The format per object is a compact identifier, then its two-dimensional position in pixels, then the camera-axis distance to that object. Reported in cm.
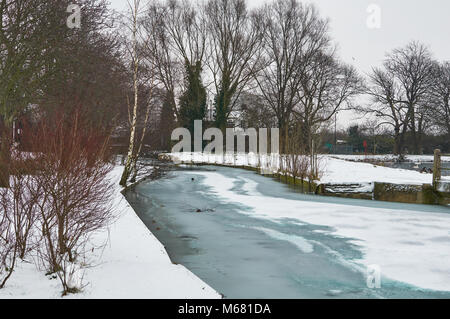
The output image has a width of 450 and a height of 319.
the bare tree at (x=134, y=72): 1856
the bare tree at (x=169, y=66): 4528
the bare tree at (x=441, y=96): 4706
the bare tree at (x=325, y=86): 4347
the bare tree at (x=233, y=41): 4469
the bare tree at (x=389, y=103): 4756
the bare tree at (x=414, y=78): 4703
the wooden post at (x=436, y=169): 1630
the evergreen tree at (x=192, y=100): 4869
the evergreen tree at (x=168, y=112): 4269
